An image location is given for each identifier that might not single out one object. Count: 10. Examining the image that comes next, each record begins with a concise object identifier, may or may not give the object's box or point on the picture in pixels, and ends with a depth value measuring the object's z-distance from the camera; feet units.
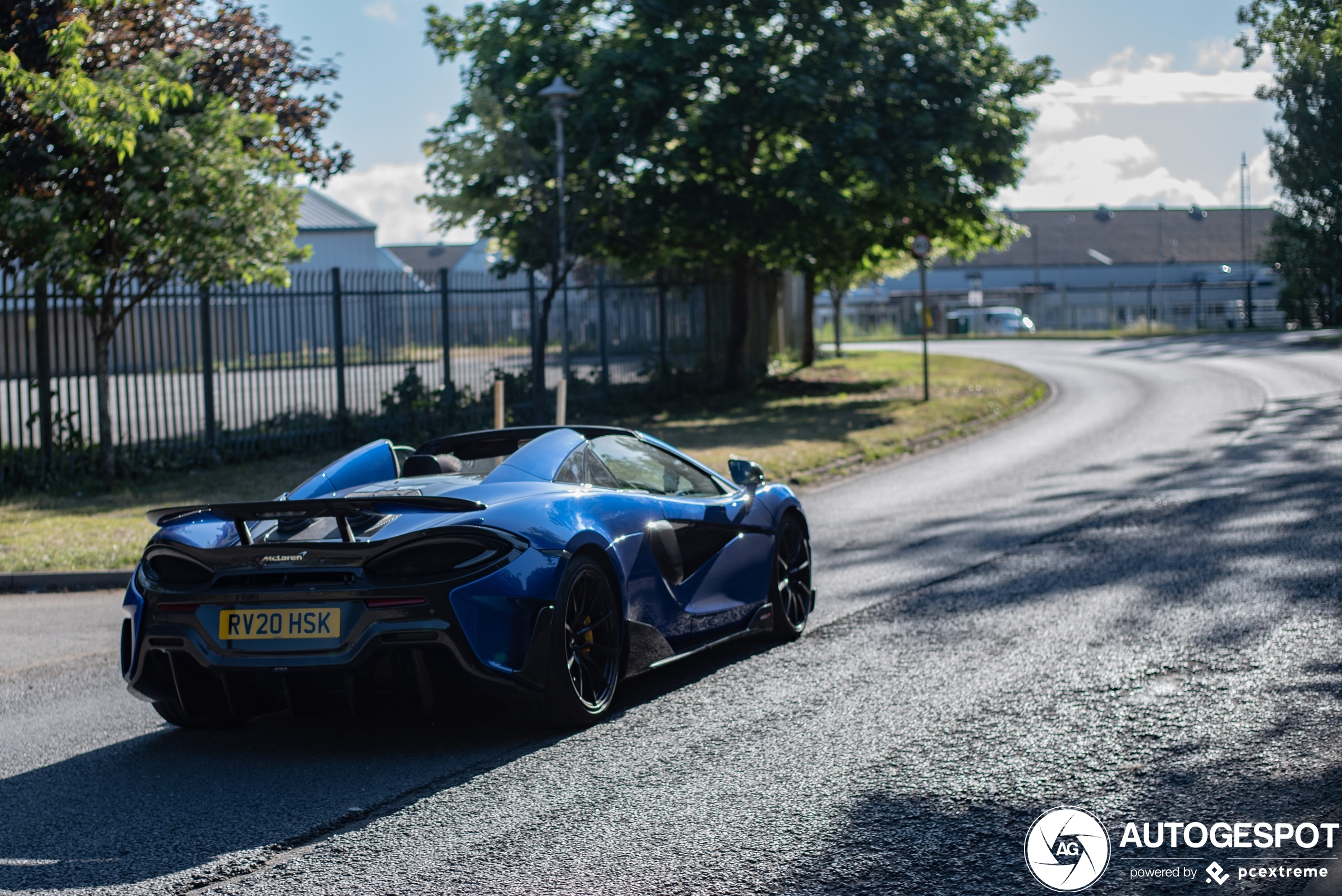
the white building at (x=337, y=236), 188.14
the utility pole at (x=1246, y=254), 169.17
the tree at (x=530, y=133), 73.97
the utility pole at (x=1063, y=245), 220.84
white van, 197.57
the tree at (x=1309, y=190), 159.33
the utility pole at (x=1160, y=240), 256.77
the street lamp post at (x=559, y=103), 60.23
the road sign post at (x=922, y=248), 78.12
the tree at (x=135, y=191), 46.03
